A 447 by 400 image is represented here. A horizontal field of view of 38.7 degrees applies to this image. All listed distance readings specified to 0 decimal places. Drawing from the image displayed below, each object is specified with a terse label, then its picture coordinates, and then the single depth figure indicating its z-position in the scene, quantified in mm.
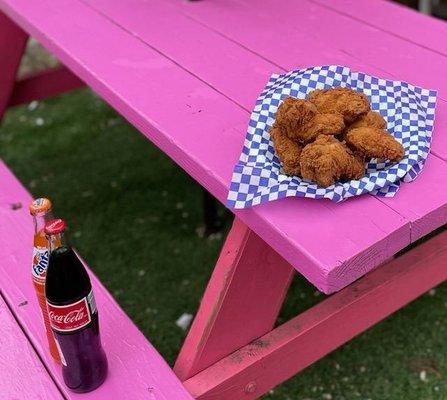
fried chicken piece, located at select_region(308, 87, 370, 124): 1213
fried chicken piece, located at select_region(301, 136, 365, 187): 1113
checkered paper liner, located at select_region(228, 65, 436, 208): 1147
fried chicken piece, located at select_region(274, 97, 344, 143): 1174
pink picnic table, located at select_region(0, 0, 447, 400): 1135
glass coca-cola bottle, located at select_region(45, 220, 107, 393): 1118
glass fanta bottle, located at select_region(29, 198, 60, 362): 1149
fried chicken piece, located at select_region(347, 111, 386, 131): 1223
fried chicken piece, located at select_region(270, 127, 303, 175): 1175
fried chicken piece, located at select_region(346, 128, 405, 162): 1159
